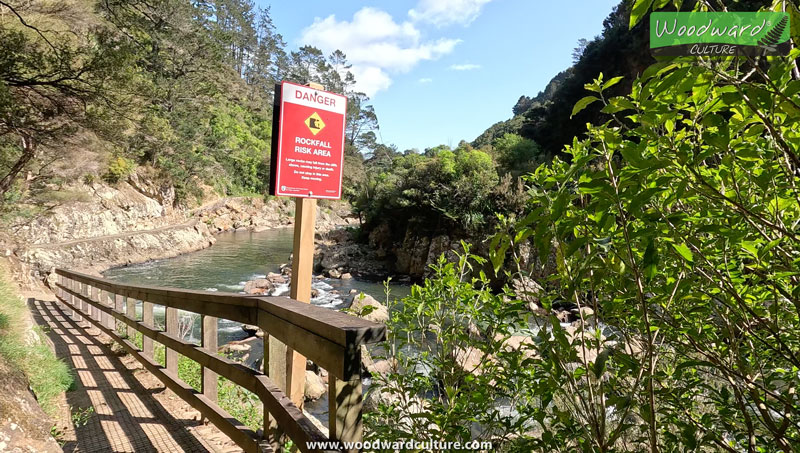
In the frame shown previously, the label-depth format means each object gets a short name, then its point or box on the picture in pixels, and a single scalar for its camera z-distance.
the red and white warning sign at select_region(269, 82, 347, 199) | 2.46
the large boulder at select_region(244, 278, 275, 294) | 14.02
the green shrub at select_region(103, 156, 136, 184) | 20.81
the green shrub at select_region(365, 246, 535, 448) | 1.44
